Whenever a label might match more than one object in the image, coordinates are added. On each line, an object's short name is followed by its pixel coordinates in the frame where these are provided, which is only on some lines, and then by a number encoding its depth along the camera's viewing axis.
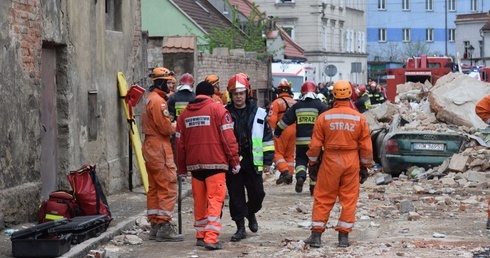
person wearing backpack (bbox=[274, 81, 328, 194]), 18.25
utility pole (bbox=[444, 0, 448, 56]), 94.44
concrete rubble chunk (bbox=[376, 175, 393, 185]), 20.86
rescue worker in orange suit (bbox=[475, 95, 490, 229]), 14.01
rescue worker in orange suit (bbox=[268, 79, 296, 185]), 19.88
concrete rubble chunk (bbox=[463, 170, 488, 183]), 20.02
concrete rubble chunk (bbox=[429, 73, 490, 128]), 24.05
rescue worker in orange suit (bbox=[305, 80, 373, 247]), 12.66
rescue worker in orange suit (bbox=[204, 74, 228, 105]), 20.00
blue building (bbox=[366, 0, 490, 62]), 95.62
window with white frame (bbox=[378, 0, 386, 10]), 96.94
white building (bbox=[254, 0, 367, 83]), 74.31
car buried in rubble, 21.42
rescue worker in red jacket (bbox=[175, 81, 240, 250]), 12.55
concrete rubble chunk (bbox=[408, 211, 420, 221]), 15.29
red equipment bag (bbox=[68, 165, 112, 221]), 13.51
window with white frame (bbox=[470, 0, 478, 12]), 102.56
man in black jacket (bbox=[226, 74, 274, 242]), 13.17
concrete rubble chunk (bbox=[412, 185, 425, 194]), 19.12
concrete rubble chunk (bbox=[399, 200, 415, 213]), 16.14
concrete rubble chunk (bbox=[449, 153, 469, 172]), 20.70
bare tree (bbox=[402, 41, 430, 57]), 93.00
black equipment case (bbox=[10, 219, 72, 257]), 11.24
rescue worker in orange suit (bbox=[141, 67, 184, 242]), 13.42
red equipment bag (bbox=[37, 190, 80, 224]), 13.19
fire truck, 45.19
